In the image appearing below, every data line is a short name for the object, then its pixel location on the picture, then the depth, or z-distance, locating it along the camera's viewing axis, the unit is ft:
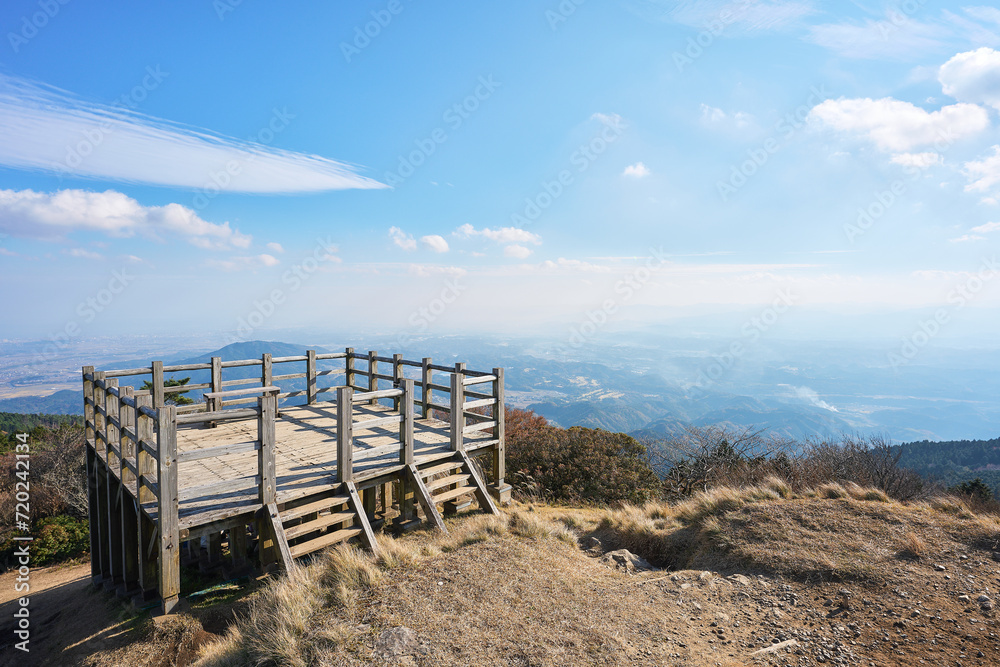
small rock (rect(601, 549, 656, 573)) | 23.05
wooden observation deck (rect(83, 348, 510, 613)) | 19.54
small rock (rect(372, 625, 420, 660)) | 14.16
